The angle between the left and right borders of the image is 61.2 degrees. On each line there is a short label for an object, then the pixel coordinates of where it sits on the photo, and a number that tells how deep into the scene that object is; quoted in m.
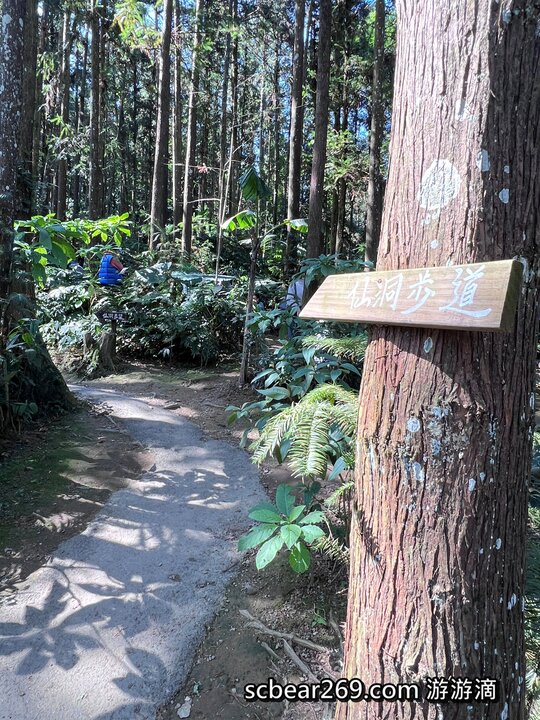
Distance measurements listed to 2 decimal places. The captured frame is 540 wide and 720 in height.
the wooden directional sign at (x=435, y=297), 1.04
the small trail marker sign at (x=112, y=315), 8.71
